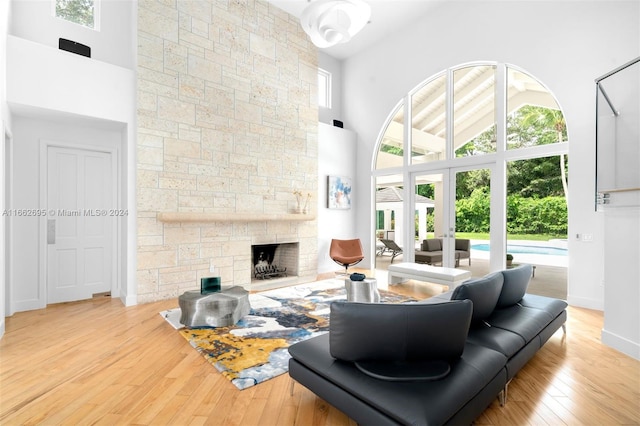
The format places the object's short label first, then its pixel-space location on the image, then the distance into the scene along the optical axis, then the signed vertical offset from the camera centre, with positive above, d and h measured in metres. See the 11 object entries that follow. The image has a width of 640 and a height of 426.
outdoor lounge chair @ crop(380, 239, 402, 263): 6.97 -0.78
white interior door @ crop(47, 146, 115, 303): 4.52 -0.17
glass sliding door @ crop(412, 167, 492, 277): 5.70 -0.12
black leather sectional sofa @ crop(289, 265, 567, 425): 1.56 -0.88
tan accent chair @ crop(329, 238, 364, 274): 6.48 -0.77
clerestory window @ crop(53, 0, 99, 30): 4.51 +2.89
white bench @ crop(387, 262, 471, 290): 4.77 -0.97
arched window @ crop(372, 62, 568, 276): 5.05 +1.05
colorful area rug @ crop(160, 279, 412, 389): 2.65 -1.28
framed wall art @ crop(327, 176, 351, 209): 7.15 +0.44
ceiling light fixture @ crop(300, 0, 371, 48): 3.80 +2.39
